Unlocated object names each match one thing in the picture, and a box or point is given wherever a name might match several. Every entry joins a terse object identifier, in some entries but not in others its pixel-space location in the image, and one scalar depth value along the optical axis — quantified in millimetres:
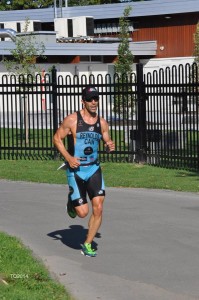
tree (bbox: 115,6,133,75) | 35512
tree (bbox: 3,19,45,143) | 22125
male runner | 8625
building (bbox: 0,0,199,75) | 42781
